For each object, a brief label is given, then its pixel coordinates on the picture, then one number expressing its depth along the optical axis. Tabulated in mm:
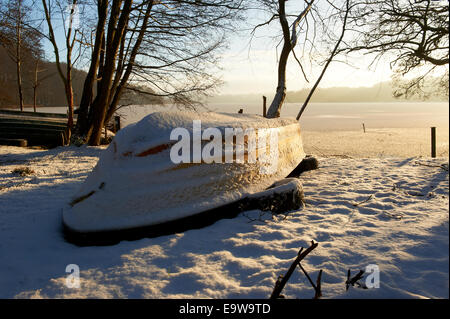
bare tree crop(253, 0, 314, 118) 9172
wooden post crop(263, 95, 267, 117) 14150
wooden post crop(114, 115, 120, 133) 17083
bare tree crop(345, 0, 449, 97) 9805
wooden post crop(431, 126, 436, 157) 10572
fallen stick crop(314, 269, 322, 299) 1379
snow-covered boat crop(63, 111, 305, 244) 3184
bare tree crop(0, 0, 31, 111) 11594
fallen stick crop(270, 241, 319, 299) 1300
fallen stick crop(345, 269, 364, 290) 1836
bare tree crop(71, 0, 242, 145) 10578
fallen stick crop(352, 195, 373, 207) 4363
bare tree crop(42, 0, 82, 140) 11547
